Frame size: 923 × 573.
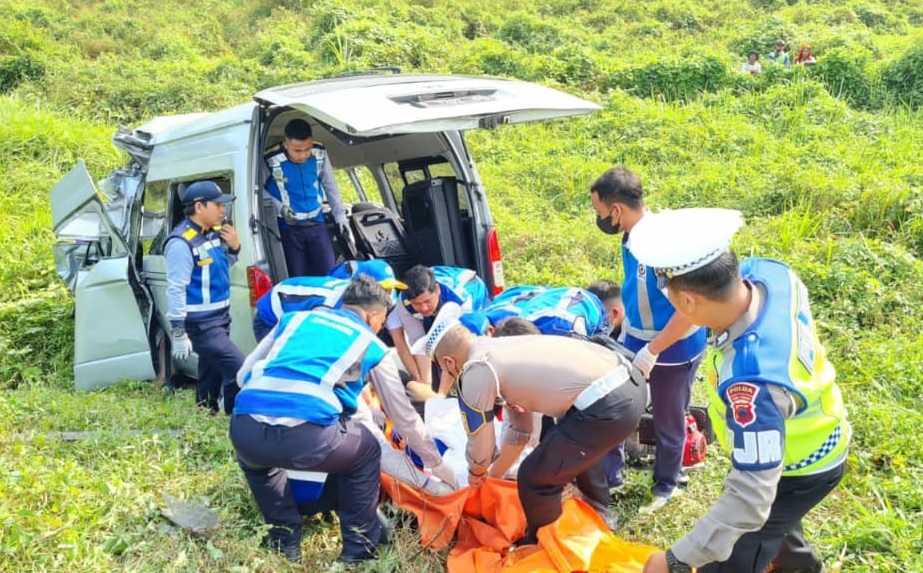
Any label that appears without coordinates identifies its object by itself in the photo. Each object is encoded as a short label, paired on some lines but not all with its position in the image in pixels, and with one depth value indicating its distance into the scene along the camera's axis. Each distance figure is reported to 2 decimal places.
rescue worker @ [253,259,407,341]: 3.96
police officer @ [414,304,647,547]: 2.87
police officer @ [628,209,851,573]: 1.99
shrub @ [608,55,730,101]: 12.52
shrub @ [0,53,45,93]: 13.71
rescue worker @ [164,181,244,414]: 4.47
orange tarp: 2.81
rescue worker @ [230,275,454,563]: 2.96
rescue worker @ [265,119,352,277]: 4.75
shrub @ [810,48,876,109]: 12.15
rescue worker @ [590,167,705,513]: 3.41
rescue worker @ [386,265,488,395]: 4.14
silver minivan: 3.83
